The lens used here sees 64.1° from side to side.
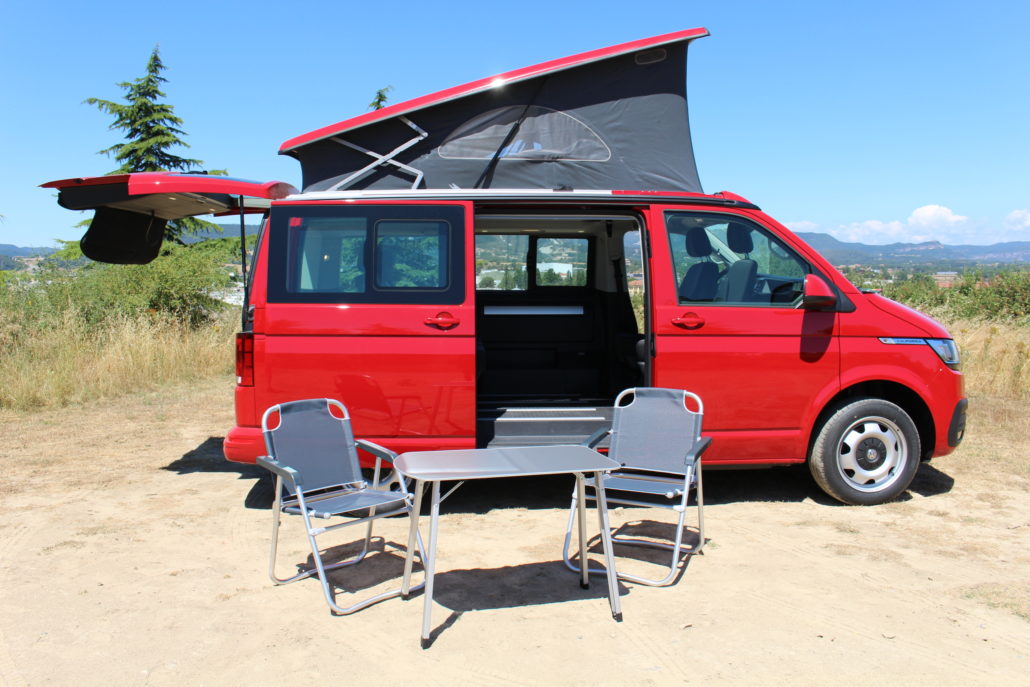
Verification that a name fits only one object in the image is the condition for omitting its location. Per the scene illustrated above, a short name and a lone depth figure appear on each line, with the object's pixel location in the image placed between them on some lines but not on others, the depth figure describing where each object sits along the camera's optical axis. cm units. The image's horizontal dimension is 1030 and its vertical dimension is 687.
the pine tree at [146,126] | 2462
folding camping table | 367
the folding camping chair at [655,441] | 473
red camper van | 538
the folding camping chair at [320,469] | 420
